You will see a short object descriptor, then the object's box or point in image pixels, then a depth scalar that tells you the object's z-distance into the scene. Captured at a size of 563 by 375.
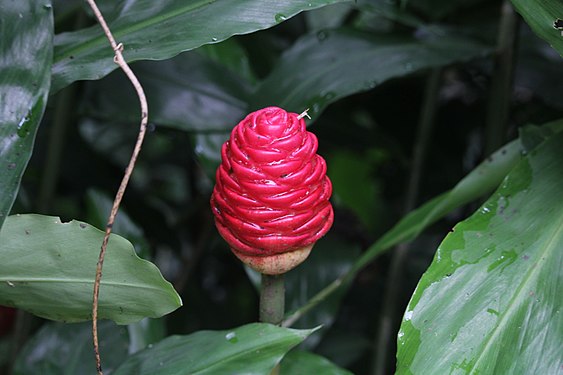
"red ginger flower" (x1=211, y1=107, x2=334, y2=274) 0.82
